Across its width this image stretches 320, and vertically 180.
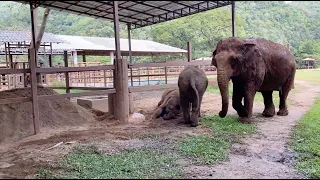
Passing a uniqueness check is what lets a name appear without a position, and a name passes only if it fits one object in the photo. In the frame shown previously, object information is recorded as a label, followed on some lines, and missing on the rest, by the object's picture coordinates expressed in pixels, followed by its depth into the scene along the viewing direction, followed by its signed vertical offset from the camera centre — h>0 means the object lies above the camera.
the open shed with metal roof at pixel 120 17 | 7.49 +1.52
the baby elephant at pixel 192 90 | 7.44 -0.56
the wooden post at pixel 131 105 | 10.27 -1.21
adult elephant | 7.43 -0.16
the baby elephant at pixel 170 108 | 8.75 -1.12
